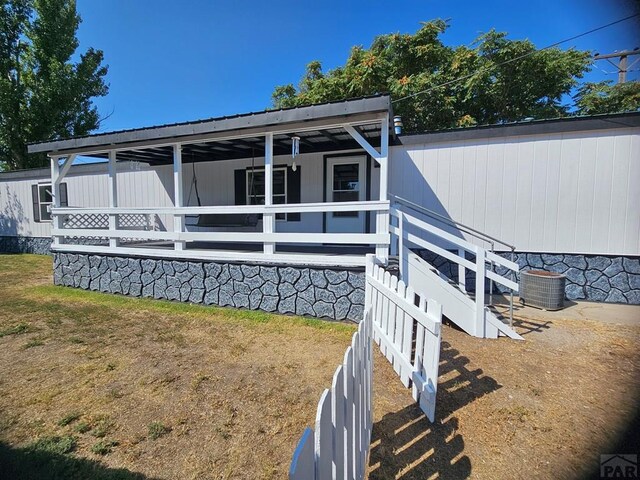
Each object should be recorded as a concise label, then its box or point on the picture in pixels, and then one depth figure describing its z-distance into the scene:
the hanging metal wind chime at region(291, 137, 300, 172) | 5.35
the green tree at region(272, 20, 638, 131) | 12.17
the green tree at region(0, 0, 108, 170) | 13.62
